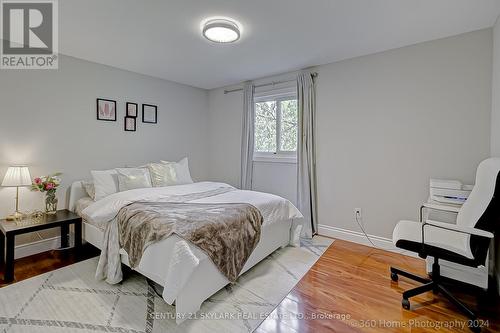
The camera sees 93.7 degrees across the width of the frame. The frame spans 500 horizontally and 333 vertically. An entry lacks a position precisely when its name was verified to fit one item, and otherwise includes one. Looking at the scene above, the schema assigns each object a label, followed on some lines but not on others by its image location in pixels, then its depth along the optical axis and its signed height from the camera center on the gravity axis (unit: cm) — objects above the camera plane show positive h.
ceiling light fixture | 226 +133
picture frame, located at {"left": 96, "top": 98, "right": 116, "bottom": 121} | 334 +77
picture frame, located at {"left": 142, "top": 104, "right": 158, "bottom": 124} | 387 +82
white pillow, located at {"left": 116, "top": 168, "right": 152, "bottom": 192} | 304 -22
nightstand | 222 -68
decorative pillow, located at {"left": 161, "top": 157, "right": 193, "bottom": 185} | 367 -16
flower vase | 279 -50
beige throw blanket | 188 -56
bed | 170 -74
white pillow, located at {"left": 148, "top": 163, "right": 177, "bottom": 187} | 337 -17
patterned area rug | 169 -116
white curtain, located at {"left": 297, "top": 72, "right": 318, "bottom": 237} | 347 +18
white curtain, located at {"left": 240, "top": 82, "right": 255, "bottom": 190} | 413 +49
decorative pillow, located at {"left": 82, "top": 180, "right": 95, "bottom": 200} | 296 -33
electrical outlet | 317 -69
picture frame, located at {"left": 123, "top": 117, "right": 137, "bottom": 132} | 365 +61
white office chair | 164 -58
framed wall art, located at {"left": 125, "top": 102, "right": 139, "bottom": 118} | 365 +84
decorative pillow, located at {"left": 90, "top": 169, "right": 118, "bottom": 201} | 290 -27
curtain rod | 345 +133
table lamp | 247 -18
